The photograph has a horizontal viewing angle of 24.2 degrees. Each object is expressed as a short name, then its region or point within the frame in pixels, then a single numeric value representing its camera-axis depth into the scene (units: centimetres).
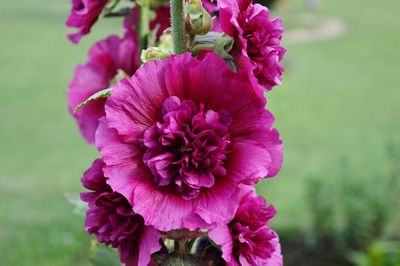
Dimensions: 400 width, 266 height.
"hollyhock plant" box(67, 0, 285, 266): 49
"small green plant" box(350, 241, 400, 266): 340
